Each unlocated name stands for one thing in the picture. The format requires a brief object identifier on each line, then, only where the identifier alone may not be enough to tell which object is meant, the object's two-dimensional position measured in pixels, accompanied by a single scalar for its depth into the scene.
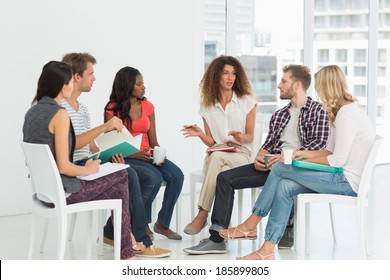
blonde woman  6.63
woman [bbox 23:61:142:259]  6.03
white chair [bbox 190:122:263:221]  7.89
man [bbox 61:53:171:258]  6.83
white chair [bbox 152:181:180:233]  8.01
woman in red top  7.62
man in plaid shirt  7.18
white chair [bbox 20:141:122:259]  6.00
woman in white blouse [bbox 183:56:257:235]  7.80
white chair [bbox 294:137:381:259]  6.59
